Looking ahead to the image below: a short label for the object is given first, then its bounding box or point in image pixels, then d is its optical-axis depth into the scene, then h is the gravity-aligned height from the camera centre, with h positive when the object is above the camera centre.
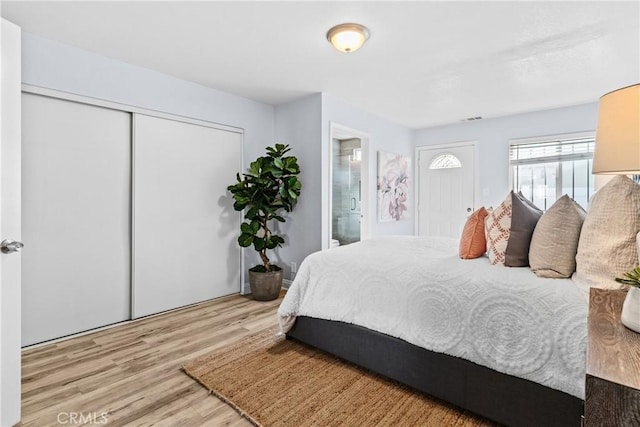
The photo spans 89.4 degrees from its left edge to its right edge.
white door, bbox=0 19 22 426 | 1.52 -0.06
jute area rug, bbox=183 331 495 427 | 1.64 -1.05
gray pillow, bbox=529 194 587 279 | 1.58 -0.14
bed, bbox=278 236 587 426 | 1.39 -0.61
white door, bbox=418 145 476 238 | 5.17 +0.38
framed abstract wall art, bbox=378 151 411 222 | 4.84 +0.41
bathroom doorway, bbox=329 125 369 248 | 5.61 +0.37
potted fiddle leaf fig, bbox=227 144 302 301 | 3.56 +0.12
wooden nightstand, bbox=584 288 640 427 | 0.58 -0.31
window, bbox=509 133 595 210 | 4.28 +0.63
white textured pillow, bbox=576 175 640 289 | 1.30 -0.09
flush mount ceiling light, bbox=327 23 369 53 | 2.29 +1.27
